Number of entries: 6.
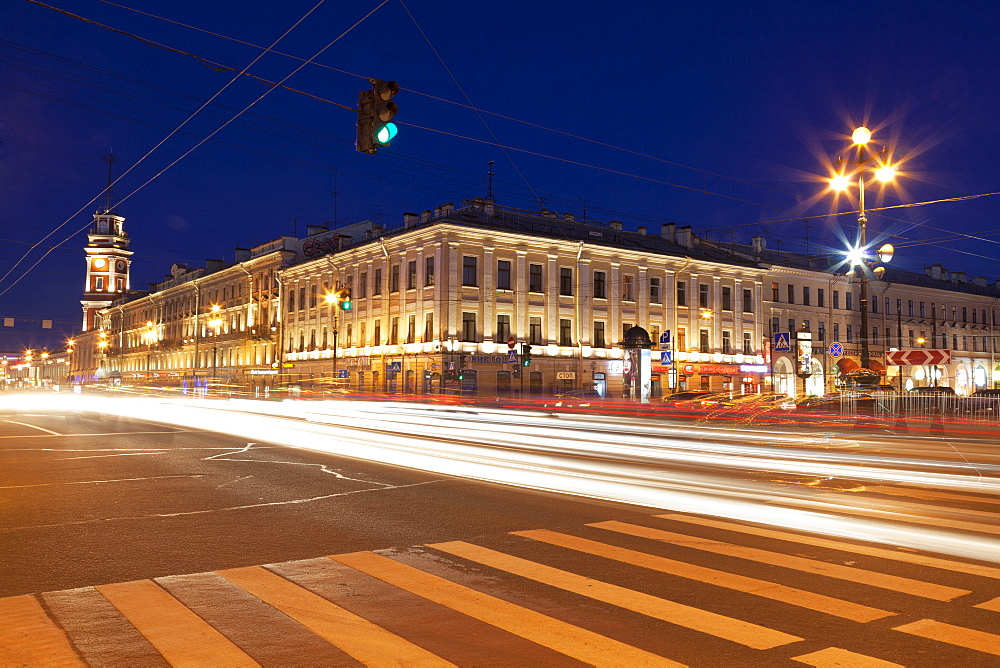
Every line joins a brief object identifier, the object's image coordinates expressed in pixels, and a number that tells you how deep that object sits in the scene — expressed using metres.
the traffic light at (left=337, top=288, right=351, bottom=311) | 27.12
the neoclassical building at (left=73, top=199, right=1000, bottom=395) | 46.09
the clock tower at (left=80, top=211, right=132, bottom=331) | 120.88
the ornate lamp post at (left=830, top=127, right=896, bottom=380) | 19.56
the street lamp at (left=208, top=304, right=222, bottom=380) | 71.79
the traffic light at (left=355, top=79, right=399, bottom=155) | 11.51
